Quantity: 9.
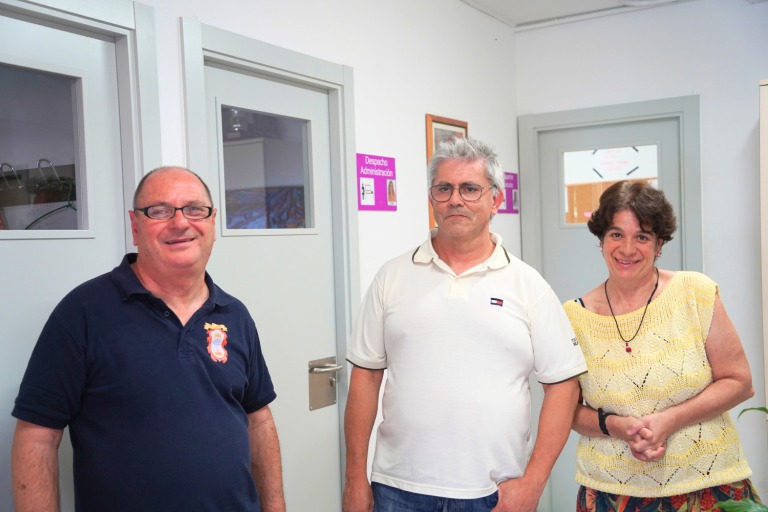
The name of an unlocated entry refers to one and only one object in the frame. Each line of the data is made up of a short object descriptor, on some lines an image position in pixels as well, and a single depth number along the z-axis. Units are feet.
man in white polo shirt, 5.49
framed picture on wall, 9.93
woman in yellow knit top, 5.66
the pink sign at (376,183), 8.64
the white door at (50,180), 5.24
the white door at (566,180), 11.01
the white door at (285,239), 7.13
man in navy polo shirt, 4.36
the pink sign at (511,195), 11.97
